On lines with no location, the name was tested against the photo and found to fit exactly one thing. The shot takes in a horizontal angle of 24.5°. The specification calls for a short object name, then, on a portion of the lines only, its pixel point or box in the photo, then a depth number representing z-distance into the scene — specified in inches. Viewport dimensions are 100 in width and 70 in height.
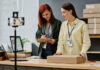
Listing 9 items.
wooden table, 83.7
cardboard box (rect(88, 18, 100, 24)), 186.7
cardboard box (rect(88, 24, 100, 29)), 186.0
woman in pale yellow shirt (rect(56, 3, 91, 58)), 107.1
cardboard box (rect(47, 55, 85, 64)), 90.9
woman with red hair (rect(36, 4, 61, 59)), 123.2
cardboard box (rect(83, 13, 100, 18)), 187.1
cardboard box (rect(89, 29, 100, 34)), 185.7
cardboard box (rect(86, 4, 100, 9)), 188.5
